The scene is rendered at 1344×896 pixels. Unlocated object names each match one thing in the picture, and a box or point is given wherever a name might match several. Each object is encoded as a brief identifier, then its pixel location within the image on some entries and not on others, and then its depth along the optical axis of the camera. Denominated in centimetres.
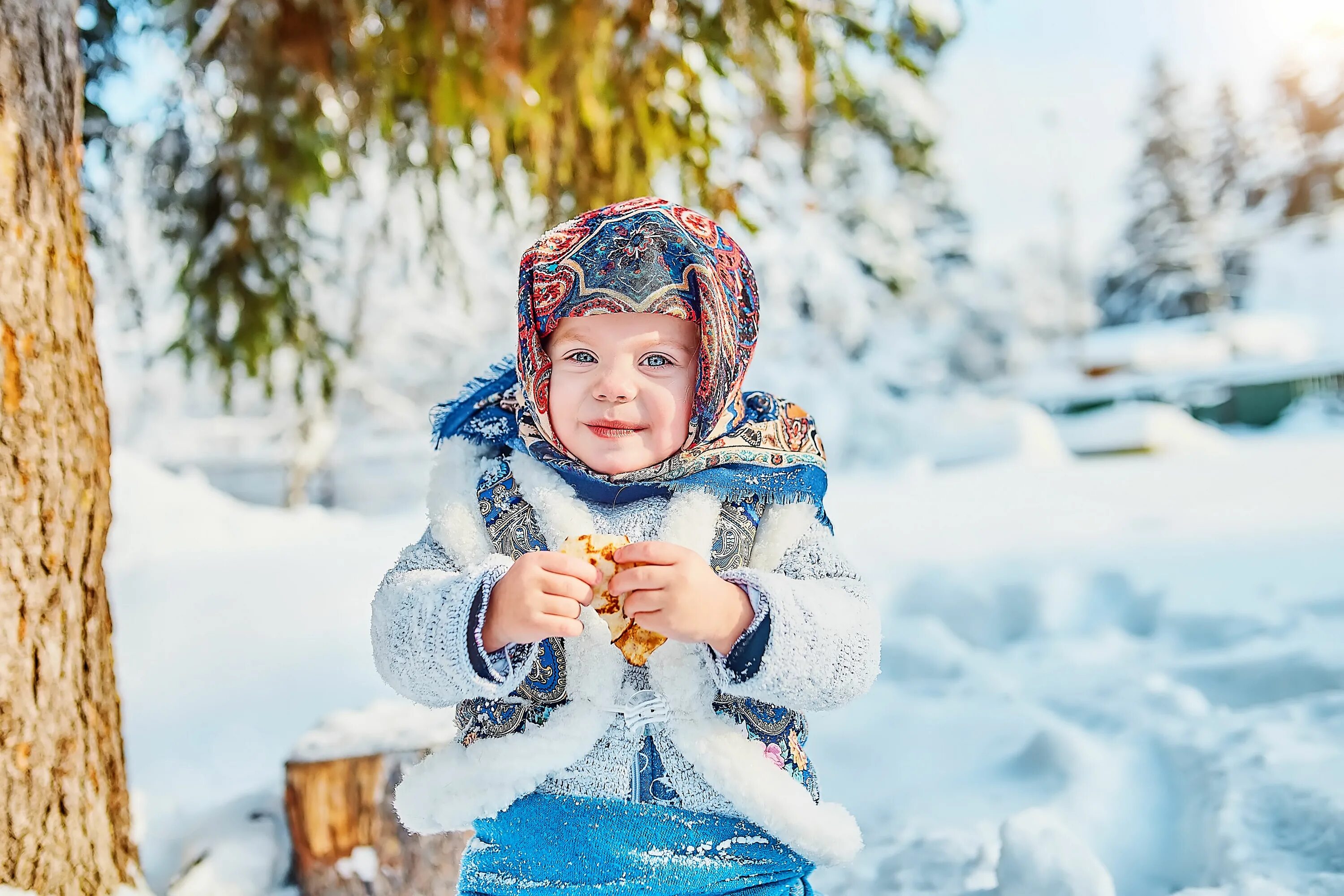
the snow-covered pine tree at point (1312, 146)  3416
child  147
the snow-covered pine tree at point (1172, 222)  3362
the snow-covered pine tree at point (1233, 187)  3562
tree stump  258
